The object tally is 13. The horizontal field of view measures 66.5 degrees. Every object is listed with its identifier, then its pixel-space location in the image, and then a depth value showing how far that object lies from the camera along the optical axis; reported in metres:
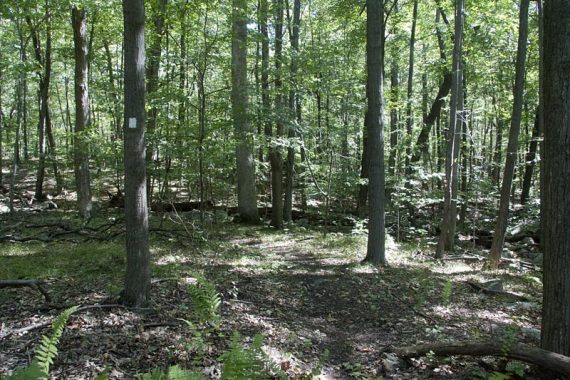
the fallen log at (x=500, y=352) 3.78
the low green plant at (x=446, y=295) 6.77
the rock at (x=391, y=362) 4.58
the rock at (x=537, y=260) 11.14
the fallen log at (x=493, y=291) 7.91
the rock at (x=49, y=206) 16.05
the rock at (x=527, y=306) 7.30
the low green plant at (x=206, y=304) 4.63
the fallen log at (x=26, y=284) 5.07
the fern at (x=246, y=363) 3.24
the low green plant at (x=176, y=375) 2.98
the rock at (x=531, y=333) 5.55
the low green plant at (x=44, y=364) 2.84
